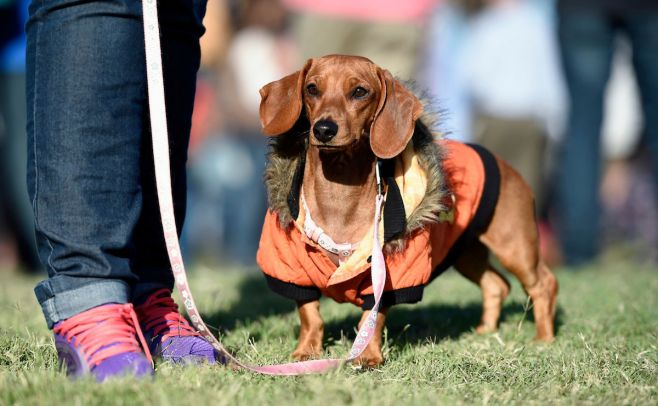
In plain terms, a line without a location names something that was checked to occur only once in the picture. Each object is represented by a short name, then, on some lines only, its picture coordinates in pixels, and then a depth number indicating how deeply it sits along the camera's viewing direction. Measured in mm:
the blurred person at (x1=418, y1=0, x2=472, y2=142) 15680
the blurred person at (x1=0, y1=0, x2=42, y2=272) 10812
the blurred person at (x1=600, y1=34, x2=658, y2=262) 16594
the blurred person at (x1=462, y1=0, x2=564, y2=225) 14086
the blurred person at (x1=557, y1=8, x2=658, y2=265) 10805
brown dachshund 5707
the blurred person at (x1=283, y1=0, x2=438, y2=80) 12227
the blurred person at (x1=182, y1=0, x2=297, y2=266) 15141
